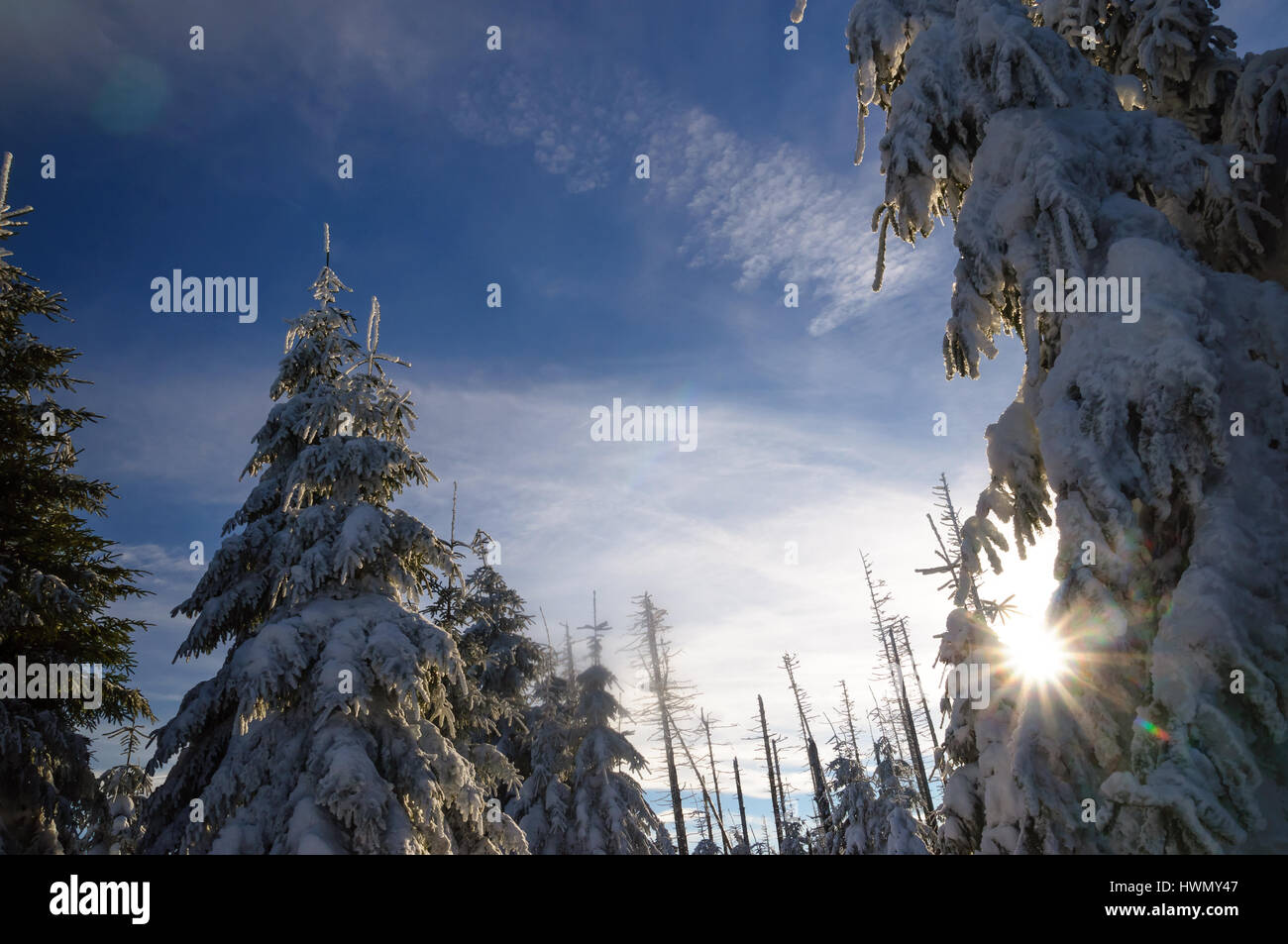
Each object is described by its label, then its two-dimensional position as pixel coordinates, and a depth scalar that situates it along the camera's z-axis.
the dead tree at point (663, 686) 31.12
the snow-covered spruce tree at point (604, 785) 18.94
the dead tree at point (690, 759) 34.74
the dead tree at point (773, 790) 47.97
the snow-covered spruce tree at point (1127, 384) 4.14
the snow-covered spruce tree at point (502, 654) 19.88
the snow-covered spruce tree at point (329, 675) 8.44
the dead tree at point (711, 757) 58.33
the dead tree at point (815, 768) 26.53
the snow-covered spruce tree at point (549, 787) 19.08
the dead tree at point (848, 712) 56.38
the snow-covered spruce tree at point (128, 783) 9.59
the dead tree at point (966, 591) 5.90
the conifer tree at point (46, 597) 10.20
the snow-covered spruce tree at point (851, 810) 20.83
